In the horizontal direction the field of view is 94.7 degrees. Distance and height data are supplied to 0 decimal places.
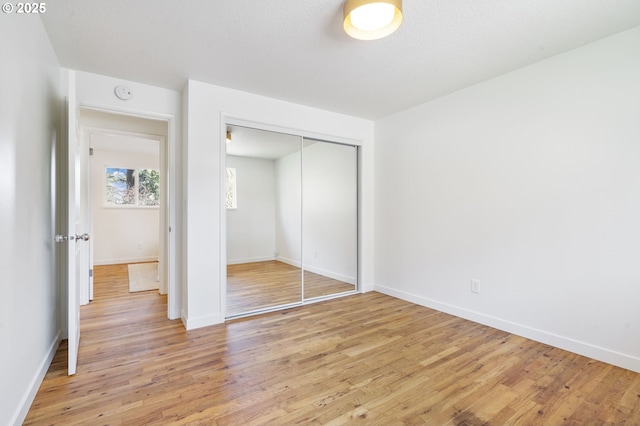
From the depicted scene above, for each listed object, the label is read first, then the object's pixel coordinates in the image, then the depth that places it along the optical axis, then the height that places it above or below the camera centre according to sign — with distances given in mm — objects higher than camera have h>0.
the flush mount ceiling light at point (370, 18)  1711 +1185
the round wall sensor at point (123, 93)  2795 +1150
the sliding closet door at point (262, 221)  3330 -101
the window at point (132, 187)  6211 +562
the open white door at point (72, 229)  1973 -110
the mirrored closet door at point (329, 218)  3803 -74
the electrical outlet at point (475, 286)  2994 -757
